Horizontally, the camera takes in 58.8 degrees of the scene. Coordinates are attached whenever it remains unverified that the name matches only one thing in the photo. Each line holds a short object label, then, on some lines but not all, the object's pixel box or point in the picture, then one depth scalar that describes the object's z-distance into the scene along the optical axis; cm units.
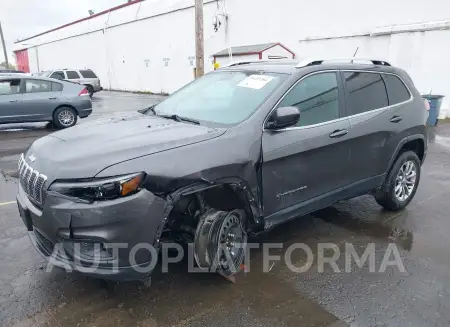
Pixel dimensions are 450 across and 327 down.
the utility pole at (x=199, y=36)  1421
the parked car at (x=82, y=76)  2247
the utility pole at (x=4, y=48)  4368
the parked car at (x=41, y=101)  1084
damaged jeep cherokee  260
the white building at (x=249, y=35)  1302
